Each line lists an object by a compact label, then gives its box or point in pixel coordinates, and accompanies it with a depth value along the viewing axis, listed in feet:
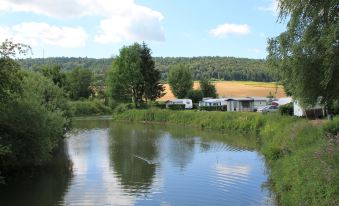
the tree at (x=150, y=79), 273.46
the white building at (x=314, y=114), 140.79
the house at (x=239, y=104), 284.61
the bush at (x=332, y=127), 73.52
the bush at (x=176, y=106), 274.48
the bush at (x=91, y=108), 318.98
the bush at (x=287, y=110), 169.39
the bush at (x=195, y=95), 337.31
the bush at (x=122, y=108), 275.14
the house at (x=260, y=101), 295.50
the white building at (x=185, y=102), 302.86
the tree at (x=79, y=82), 379.35
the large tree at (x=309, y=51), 52.39
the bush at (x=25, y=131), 75.46
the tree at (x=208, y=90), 357.41
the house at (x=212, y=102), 283.59
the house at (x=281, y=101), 233.82
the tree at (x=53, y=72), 244.91
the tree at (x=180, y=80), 367.04
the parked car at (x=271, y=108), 223.84
